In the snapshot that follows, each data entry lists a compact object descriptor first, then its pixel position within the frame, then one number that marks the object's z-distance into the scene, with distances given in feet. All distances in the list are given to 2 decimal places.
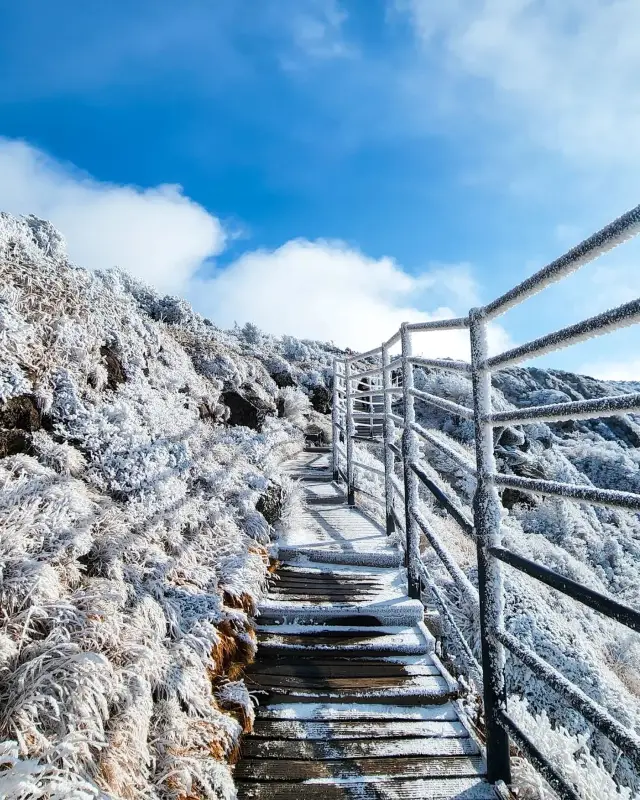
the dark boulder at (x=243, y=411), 27.78
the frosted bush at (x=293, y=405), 39.47
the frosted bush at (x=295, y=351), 63.72
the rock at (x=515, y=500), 37.24
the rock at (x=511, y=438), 48.16
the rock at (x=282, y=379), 46.34
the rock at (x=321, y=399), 51.67
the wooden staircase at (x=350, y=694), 7.00
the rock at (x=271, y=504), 15.72
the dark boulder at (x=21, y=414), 10.78
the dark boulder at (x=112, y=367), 14.93
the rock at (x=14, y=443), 10.48
